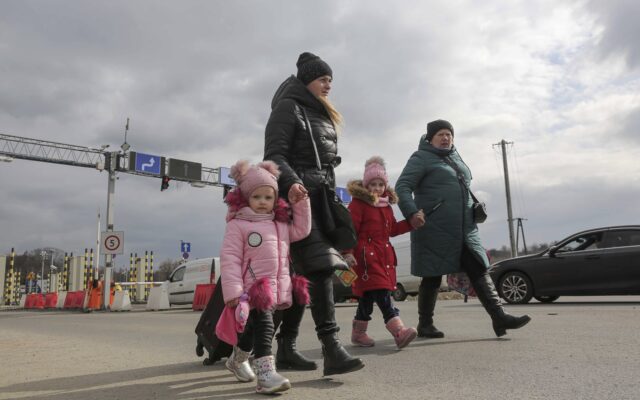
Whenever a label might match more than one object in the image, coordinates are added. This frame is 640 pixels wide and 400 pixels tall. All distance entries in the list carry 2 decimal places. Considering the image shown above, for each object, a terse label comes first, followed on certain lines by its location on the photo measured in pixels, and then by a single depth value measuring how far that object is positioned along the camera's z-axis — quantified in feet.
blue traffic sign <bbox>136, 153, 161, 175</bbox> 78.69
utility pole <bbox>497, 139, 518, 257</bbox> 137.08
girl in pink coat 10.18
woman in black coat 11.01
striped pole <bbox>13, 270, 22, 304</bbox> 147.82
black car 31.87
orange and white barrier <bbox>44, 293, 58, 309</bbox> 89.86
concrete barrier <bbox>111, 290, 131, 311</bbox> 68.33
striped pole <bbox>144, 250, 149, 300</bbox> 117.94
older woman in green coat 16.44
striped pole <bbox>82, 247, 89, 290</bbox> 126.09
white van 66.44
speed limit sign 69.41
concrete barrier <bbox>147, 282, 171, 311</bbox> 65.66
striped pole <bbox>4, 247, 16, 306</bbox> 134.00
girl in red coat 14.52
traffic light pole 70.80
